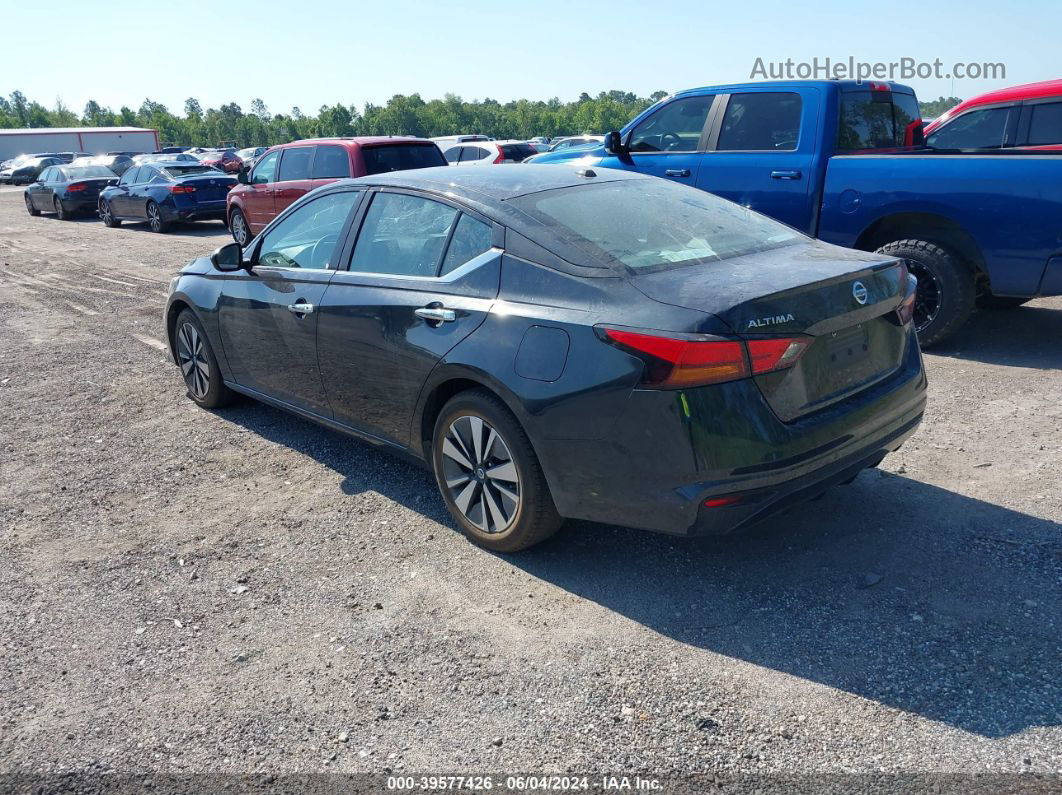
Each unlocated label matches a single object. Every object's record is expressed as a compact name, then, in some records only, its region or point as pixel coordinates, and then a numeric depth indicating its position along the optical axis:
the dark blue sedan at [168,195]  18.11
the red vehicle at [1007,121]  8.91
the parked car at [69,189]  23.23
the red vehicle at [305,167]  12.16
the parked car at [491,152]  20.72
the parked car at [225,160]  39.34
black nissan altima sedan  3.22
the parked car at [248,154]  47.71
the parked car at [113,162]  25.25
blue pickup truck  6.27
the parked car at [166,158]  27.12
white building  77.38
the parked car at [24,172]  48.00
